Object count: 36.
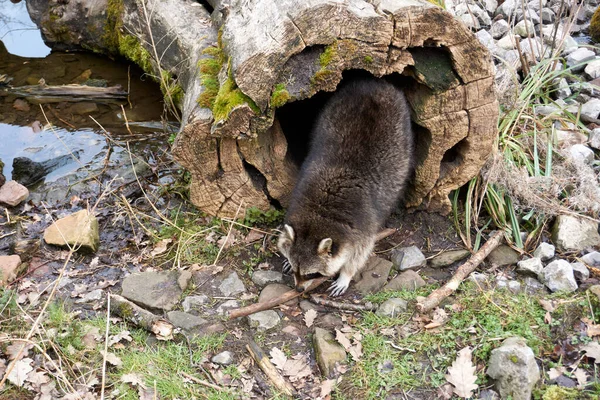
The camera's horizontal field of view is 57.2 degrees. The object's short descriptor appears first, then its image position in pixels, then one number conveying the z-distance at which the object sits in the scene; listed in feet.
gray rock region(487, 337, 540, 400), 11.16
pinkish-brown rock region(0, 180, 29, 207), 17.74
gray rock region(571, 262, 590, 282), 13.93
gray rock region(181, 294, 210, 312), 13.93
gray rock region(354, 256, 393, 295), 14.74
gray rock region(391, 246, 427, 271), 15.24
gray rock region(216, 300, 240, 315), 13.83
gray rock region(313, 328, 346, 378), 12.28
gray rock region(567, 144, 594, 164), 16.89
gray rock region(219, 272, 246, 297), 14.41
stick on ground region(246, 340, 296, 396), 11.94
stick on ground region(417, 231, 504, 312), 13.46
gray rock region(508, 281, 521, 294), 13.98
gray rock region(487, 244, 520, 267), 15.03
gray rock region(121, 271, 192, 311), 13.87
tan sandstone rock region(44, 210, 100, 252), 15.56
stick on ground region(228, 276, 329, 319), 13.61
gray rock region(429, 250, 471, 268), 15.33
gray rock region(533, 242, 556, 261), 14.76
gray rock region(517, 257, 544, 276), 14.30
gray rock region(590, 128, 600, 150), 17.31
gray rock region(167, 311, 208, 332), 13.29
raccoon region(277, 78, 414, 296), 14.20
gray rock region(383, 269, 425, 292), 14.49
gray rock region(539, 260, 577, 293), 13.60
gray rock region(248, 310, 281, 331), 13.47
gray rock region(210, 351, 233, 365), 12.52
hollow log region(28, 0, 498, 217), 12.36
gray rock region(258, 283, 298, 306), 14.28
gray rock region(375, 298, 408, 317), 13.66
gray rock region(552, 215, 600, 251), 14.92
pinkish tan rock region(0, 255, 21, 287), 14.15
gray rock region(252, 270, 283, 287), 14.85
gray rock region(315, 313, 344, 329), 13.57
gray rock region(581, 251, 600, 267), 14.34
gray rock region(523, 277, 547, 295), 13.91
